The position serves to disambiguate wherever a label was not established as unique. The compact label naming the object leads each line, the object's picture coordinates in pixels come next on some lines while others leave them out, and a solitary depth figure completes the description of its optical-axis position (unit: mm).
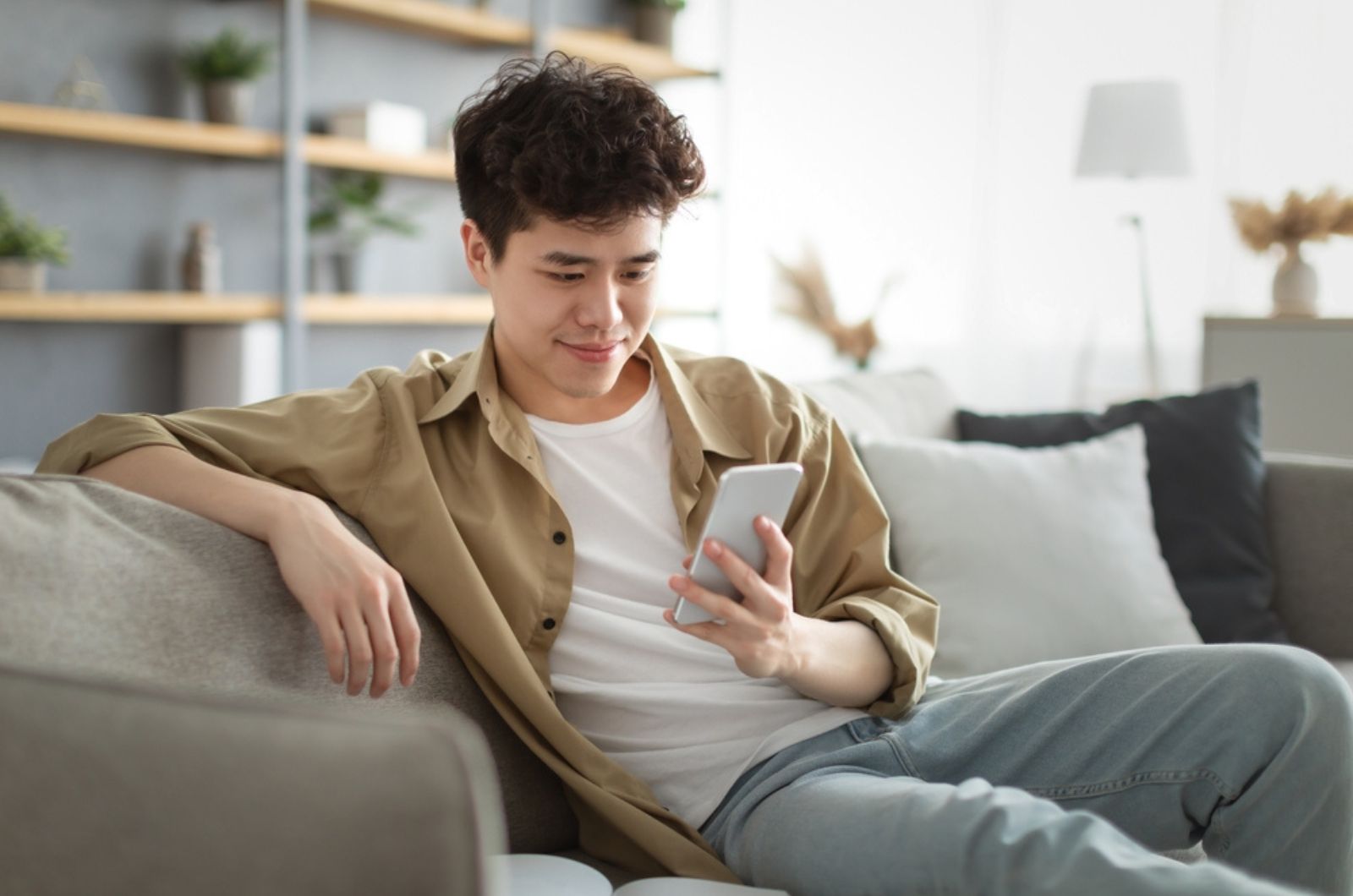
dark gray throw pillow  2229
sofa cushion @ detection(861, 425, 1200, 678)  2037
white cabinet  3434
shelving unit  3332
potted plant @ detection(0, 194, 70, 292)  3225
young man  1268
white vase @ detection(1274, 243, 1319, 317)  3623
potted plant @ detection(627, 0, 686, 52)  5227
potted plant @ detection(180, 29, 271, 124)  3674
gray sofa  742
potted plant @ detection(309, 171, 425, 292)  4145
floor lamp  3922
